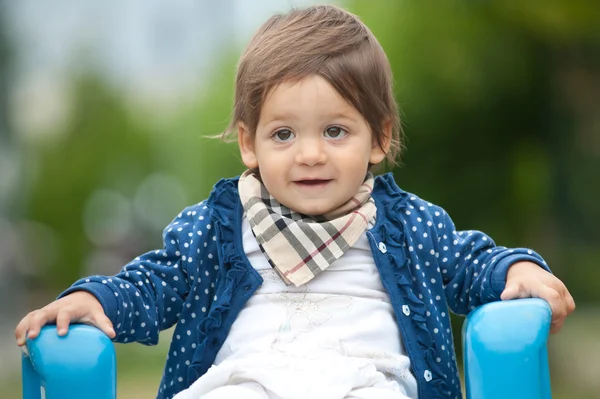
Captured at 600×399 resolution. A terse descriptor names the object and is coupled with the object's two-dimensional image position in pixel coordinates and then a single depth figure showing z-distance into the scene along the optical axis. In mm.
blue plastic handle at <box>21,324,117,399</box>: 1975
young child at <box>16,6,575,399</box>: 2049
